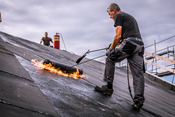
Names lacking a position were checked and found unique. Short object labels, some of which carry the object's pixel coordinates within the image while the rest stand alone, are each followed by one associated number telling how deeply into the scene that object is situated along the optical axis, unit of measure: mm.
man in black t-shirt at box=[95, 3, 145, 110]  3217
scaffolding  9595
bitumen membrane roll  3945
